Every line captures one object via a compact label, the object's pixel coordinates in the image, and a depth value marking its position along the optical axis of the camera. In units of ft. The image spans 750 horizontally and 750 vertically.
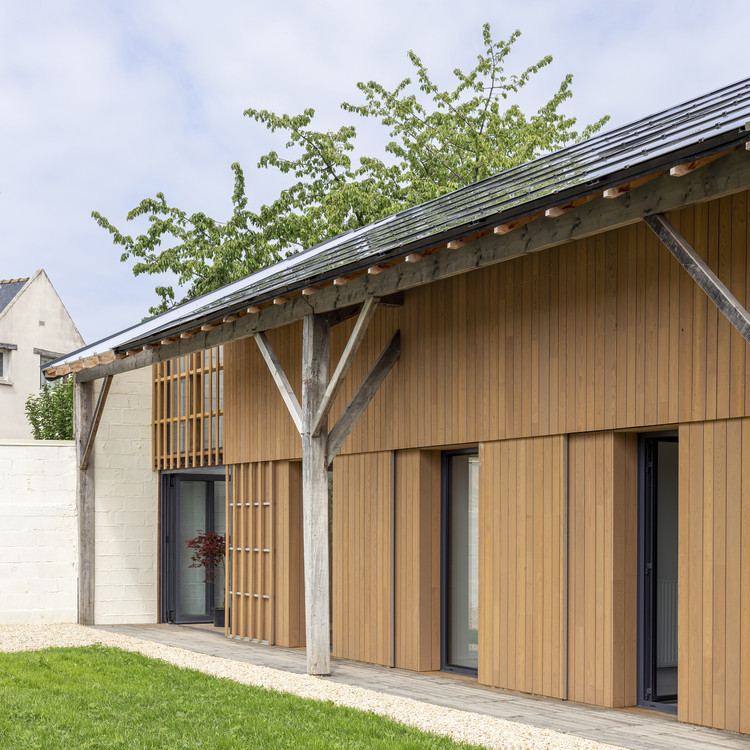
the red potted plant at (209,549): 44.34
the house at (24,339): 99.35
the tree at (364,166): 73.92
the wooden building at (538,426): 20.85
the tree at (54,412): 82.07
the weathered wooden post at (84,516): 43.09
